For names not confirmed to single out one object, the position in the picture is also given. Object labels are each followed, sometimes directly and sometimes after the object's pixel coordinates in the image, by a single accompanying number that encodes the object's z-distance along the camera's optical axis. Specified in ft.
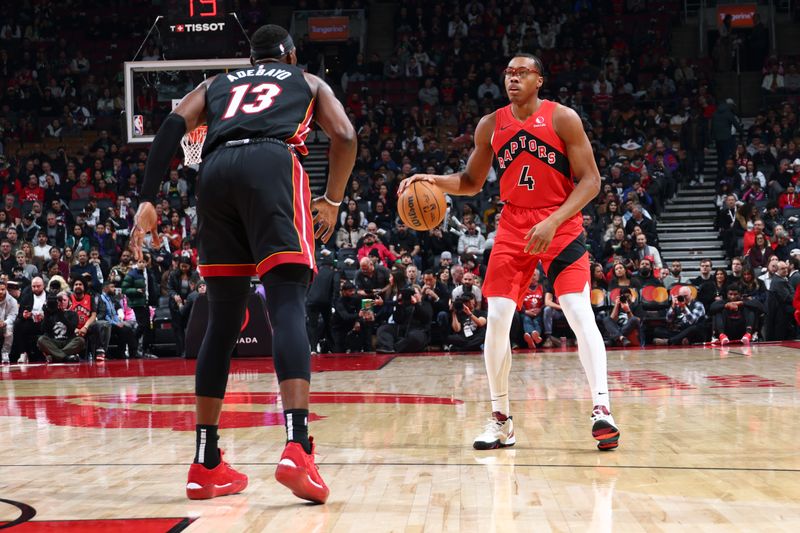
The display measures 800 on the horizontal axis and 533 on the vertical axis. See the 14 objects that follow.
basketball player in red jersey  16.47
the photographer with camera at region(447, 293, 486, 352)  45.98
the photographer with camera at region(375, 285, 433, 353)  46.16
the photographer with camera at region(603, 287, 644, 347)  46.01
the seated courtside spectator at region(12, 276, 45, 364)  47.21
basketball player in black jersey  11.60
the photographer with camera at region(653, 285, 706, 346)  47.06
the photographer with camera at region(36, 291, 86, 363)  46.29
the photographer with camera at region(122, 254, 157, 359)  49.37
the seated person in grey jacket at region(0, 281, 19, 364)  46.98
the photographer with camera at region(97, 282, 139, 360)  48.75
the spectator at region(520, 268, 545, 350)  45.85
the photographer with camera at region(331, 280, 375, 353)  47.26
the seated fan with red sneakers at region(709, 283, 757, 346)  46.52
